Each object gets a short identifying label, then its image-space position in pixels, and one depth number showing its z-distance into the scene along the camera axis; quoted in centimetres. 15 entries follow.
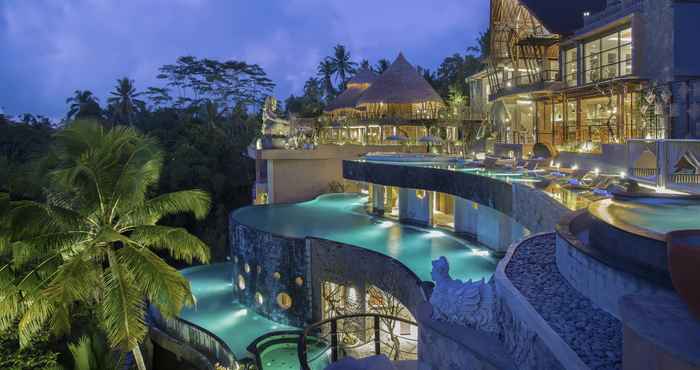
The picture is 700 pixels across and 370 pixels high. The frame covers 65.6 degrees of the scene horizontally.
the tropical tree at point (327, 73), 6788
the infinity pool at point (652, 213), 622
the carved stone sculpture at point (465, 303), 620
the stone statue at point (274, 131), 2917
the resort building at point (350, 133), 2936
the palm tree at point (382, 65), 6425
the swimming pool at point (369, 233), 1406
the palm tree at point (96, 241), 1027
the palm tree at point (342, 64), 6875
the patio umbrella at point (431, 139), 3142
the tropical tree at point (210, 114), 4910
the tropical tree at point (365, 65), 6640
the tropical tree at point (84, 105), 5116
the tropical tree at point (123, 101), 5066
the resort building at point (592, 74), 1747
